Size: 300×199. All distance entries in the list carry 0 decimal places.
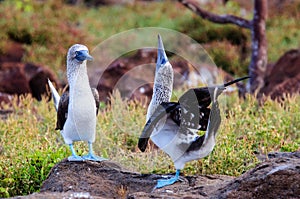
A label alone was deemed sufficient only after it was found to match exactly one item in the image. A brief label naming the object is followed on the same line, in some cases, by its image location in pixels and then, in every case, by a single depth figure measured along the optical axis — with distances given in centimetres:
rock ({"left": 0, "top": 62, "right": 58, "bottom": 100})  2077
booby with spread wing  836
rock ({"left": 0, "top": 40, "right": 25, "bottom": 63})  2664
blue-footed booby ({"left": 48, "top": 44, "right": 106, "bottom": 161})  913
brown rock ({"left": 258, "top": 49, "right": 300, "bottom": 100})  1966
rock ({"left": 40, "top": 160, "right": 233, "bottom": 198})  877
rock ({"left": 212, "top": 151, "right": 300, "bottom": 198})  755
